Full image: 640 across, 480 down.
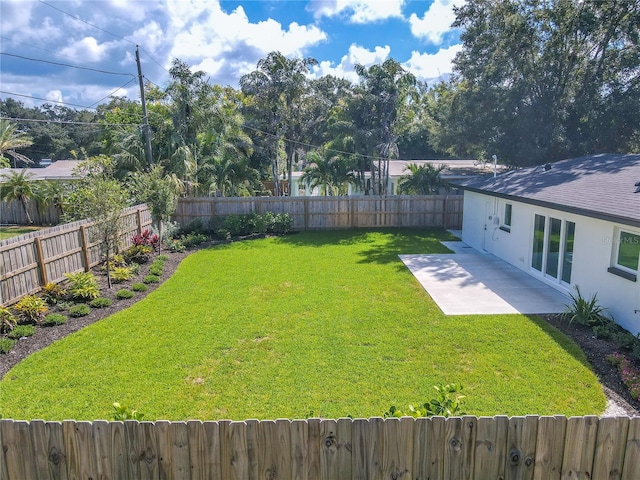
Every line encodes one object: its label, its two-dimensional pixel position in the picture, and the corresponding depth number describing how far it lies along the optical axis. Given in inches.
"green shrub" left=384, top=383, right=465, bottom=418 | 140.3
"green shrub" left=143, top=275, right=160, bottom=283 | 450.2
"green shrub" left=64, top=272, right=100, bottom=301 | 378.3
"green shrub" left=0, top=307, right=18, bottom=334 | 305.0
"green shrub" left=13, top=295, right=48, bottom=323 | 325.4
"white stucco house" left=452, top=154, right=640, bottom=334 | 315.6
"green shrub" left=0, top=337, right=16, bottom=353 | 282.0
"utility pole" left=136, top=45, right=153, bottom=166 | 658.4
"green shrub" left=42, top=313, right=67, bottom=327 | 326.6
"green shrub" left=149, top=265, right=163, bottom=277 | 473.7
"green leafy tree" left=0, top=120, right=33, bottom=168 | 983.0
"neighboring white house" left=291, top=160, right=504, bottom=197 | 971.9
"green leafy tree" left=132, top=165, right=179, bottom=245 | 551.5
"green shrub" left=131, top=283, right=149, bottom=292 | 422.3
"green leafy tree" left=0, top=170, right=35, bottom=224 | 839.7
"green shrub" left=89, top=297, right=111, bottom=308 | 370.9
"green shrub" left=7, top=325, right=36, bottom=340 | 300.9
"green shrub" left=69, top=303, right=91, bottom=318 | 348.8
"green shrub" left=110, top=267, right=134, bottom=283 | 437.7
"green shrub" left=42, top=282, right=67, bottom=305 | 366.6
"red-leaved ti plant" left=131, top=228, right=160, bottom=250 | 545.2
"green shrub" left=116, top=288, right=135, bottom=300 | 397.7
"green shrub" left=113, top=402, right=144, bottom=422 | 134.6
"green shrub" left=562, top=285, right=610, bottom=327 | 321.4
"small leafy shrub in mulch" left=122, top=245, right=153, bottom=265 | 510.0
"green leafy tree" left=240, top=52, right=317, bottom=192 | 916.6
